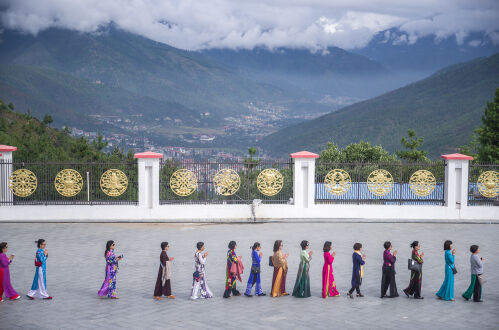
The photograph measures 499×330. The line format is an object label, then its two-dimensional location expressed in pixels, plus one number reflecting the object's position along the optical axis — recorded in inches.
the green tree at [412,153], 1823.3
